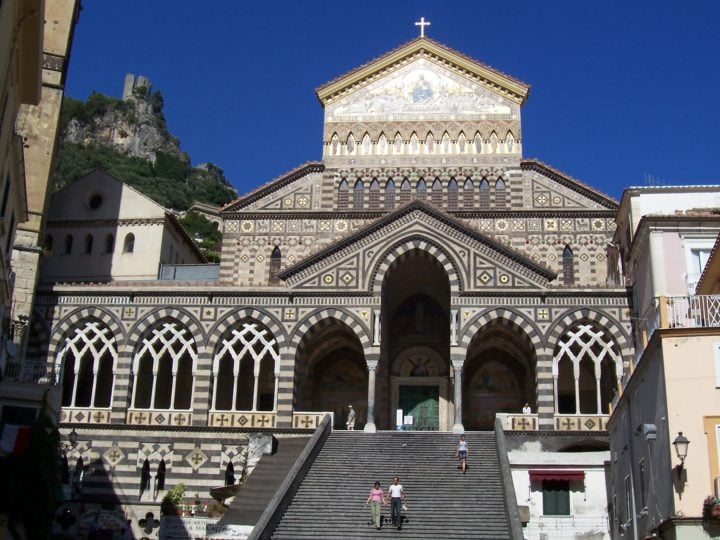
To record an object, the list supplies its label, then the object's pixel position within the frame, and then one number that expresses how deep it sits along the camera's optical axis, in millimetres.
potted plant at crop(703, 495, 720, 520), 18375
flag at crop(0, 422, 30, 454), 24688
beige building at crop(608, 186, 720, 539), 19203
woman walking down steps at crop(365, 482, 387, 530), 24750
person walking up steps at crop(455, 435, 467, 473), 29125
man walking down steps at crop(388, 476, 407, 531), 24719
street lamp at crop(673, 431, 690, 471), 18938
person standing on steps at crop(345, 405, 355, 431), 36438
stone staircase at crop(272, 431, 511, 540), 24734
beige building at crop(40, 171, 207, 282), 43625
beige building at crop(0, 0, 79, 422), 19969
